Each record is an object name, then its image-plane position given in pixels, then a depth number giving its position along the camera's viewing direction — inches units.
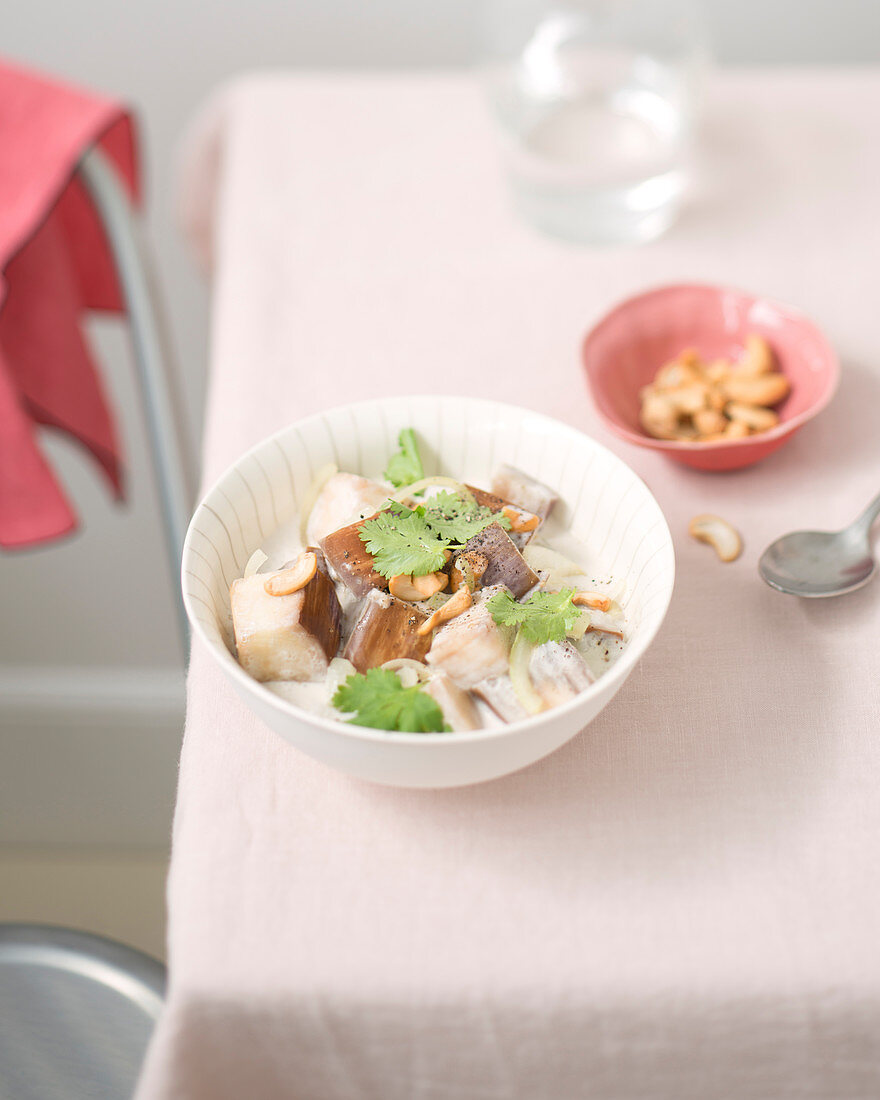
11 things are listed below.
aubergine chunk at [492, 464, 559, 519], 27.7
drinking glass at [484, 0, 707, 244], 40.4
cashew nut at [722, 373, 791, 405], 32.8
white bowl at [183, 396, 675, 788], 21.3
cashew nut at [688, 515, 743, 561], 29.6
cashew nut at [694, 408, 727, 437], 32.2
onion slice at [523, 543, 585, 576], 26.7
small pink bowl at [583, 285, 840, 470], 32.0
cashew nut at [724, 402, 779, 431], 32.0
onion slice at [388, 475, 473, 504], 27.0
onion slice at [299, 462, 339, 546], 28.1
